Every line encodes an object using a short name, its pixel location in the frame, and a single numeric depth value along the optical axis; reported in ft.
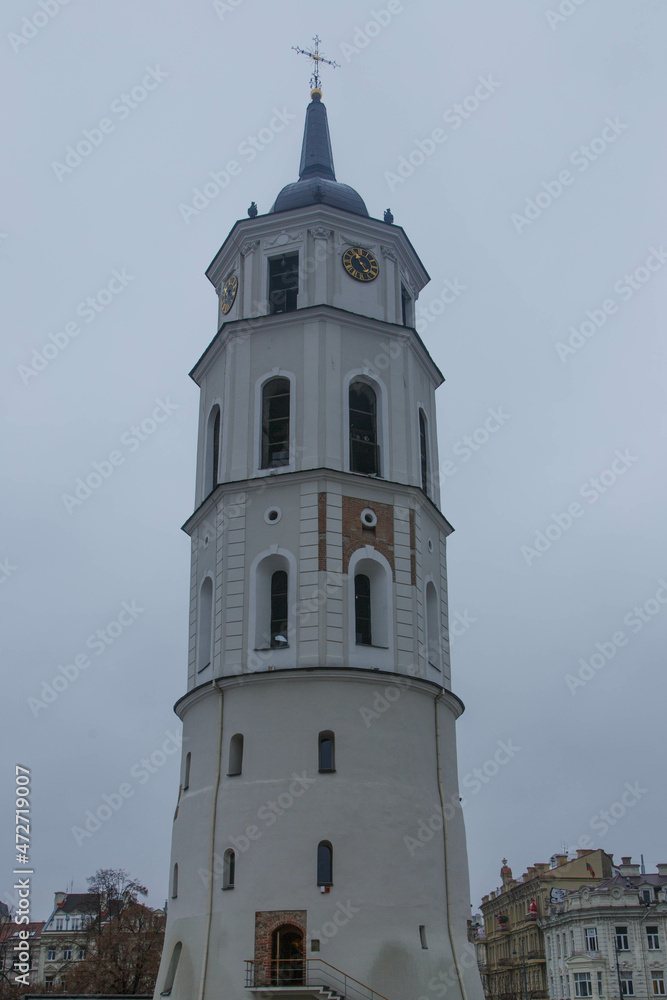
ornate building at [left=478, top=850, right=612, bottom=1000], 307.78
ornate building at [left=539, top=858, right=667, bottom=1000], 249.55
